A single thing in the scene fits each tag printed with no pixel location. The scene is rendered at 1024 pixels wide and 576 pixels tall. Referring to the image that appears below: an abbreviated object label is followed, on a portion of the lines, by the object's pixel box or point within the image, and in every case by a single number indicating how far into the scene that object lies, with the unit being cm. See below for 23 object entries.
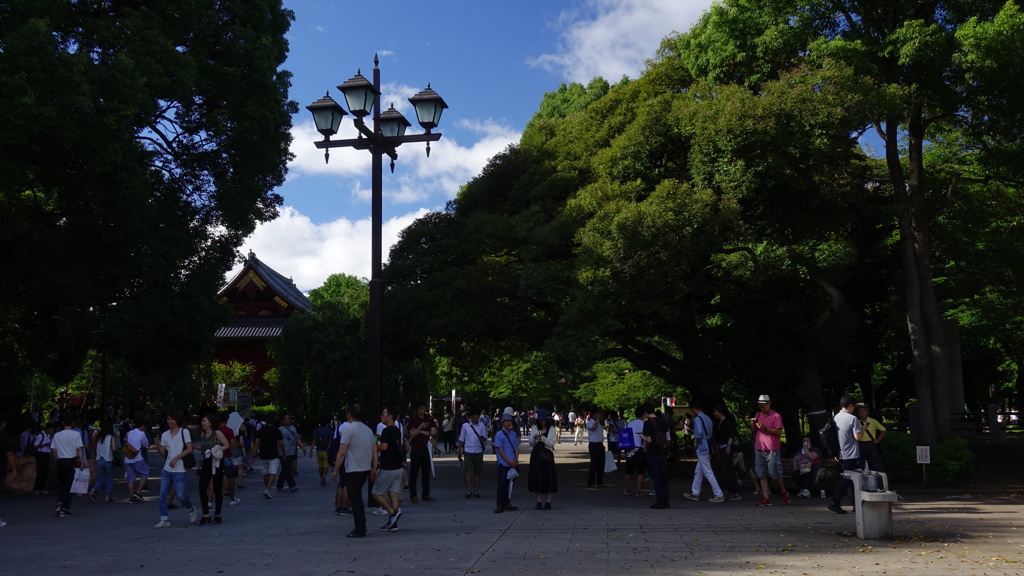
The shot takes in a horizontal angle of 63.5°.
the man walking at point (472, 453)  1596
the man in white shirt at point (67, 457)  1404
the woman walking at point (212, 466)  1219
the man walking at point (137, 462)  1551
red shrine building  4872
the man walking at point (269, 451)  1585
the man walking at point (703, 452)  1384
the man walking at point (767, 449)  1348
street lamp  1209
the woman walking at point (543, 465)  1368
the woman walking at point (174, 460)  1202
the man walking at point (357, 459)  1054
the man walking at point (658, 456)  1337
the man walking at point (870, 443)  1178
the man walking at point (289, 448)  1720
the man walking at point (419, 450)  1499
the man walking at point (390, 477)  1107
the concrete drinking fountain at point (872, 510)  946
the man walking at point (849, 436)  1141
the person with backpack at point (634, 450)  1523
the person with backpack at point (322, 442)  1855
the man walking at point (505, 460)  1330
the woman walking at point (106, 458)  1592
